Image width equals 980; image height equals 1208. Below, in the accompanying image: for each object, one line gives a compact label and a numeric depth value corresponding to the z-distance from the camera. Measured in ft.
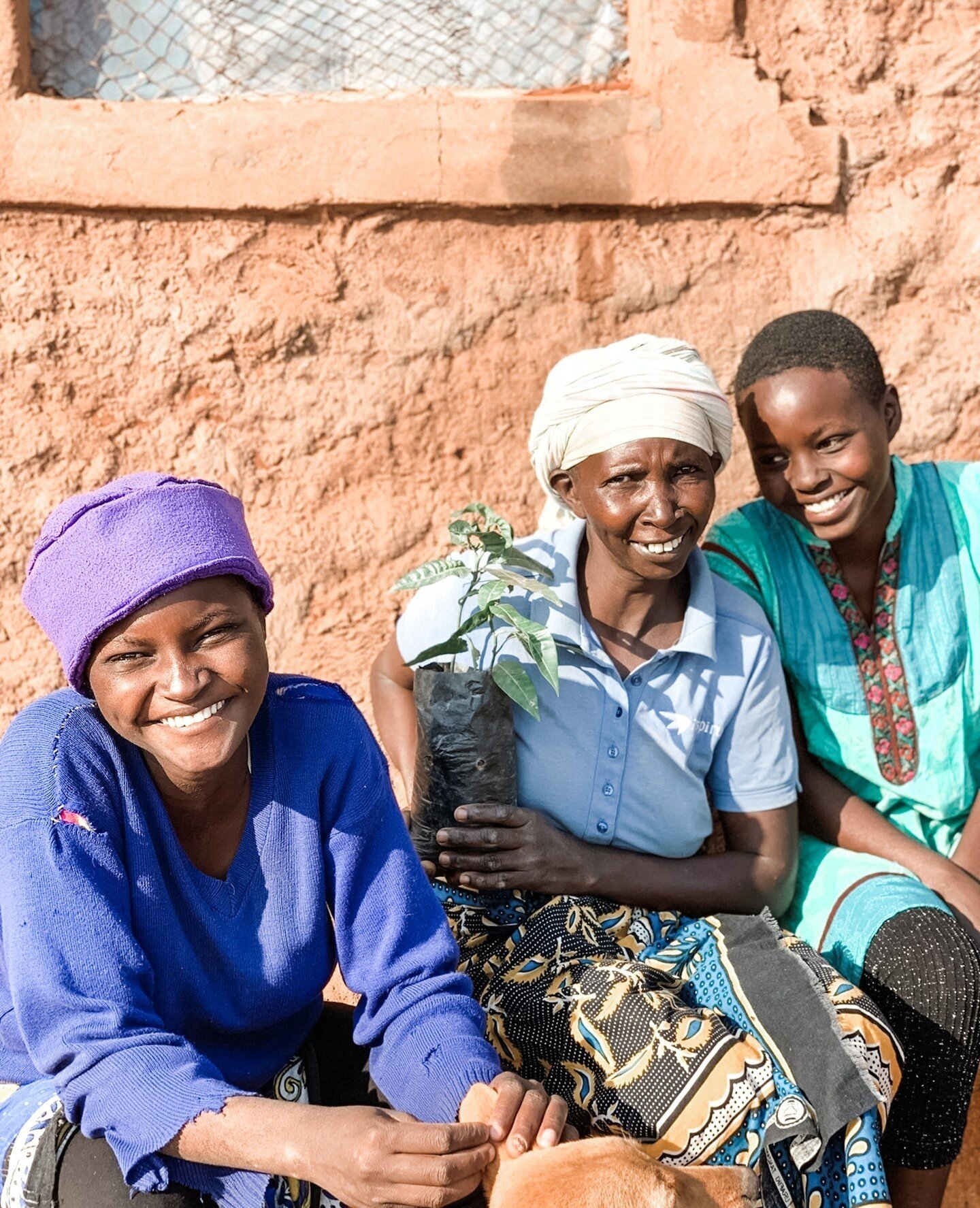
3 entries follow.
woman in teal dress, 9.70
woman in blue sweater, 6.06
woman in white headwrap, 7.57
